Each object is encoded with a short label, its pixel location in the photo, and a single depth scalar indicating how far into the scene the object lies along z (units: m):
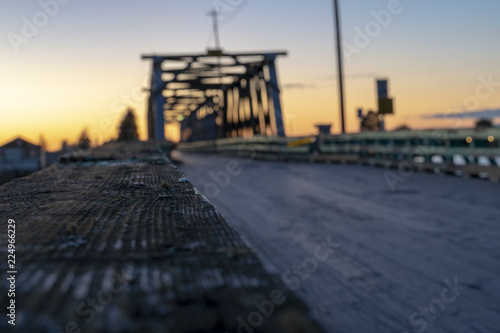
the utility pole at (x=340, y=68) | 21.47
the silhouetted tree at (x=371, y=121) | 98.31
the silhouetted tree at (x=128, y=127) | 97.95
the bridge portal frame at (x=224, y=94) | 26.58
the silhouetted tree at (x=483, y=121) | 81.00
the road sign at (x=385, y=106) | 17.58
